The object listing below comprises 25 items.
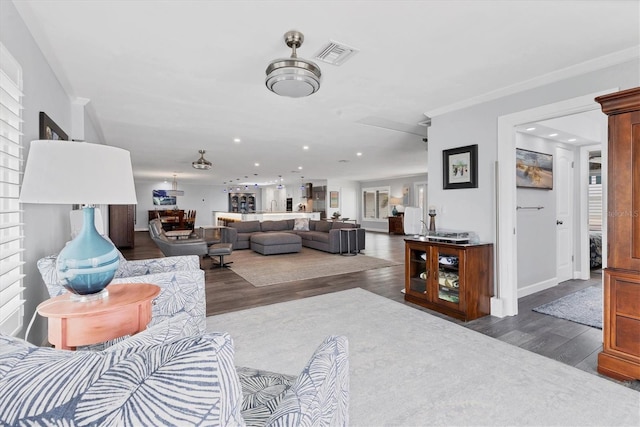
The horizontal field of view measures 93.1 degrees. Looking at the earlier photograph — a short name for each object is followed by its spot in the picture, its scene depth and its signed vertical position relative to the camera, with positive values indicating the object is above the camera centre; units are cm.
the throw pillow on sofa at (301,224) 901 -43
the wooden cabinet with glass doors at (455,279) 309 -77
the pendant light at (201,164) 617 +96
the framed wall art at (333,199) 1287 +44
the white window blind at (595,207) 604 -2
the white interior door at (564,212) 434 -8
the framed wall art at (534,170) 379 +48
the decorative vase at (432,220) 376 -15
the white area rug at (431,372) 170 -115
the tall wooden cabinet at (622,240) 202 -23
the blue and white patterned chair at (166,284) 186 -54
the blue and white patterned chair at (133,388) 44 -27
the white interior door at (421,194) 1136 +53
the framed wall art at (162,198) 1437 +65
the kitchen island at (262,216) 937 -20
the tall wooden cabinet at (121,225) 775 -34
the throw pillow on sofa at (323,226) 828 -46
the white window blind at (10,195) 163 +11
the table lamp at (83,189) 140 +11
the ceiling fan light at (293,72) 214 +101
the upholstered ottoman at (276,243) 712 -80
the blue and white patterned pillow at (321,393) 75 -51
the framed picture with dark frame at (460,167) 342 +48
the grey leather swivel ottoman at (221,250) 552 -72
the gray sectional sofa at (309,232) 731 -61
